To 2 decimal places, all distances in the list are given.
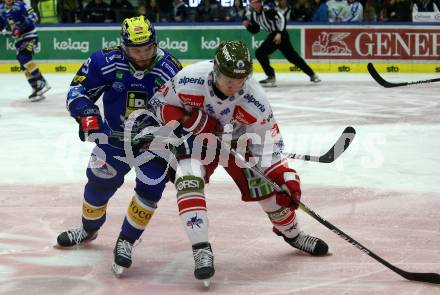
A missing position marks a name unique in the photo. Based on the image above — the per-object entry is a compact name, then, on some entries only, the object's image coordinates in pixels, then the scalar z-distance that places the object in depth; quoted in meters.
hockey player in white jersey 7.89
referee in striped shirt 24.75
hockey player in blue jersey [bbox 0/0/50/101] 22.34
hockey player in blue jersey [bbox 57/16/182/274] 8.43
